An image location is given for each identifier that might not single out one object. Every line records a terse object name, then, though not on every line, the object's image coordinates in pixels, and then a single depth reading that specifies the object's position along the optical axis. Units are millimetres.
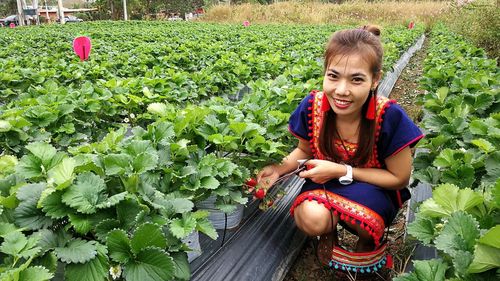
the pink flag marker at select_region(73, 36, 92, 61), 5016
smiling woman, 1953
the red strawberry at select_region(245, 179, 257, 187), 2203
